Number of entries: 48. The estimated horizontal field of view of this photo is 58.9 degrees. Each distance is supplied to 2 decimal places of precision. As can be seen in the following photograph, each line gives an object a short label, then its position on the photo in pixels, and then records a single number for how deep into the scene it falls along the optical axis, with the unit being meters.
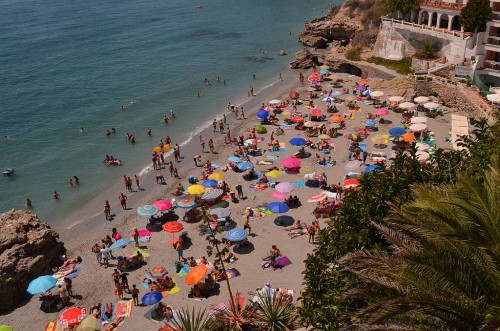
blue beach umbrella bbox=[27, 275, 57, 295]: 20.25
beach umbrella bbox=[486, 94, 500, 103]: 31.02
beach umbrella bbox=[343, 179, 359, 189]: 25.73
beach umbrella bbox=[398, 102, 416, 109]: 35.42
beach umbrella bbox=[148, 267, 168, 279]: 21.67
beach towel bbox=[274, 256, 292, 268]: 21.28
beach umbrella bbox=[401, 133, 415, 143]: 31.55
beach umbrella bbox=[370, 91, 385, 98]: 39.22
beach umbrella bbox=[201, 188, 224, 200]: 26.25
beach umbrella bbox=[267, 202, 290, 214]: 24.77
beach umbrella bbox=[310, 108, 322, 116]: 37.94
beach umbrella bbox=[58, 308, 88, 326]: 19.33
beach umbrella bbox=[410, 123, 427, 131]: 31.61
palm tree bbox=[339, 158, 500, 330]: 7.54
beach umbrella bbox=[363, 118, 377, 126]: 34.97
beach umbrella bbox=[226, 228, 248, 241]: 22.27
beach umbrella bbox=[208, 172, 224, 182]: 29.47
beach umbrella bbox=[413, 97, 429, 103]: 35.69
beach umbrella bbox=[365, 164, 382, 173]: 27.03
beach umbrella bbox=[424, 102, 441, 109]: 34.41
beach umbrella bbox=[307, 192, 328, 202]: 26.06
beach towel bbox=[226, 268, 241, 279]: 21.02
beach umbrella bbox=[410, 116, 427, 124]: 32.66
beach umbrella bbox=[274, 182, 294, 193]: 26.18
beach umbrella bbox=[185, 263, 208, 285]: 19.69
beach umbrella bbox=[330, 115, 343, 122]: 37.41
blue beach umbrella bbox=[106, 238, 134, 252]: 23.12
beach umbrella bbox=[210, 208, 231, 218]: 24.36
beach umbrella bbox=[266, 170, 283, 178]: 29.44
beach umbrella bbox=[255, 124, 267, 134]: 37.47
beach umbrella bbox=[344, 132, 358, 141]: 33.40
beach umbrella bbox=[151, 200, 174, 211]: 25.68
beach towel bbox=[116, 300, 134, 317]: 19.62
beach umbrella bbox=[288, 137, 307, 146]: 33.00
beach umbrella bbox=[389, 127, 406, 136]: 32.16
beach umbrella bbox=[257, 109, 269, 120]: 39.00
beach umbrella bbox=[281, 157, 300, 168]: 29.19
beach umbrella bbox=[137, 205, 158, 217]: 25.08
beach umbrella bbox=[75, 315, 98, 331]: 17.58
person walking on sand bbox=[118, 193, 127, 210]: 28.89
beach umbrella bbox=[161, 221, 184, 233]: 24.14
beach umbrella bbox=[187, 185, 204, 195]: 27.03
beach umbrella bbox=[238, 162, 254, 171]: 30.08
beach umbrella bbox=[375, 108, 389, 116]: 36.16
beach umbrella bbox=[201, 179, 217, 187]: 28.34
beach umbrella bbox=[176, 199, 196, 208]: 26.11
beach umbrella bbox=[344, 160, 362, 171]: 29.15
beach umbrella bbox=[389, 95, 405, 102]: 37.28
